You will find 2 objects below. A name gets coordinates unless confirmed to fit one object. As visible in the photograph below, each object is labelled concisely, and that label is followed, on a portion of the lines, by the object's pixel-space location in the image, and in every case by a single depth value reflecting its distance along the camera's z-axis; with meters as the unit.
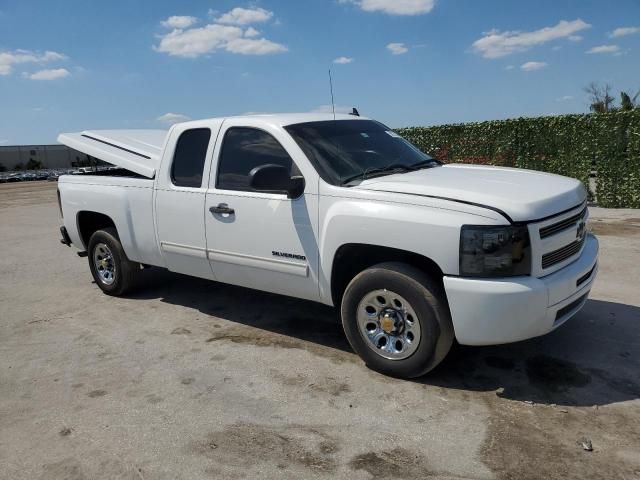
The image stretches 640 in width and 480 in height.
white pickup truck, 3.36
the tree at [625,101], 36.33
